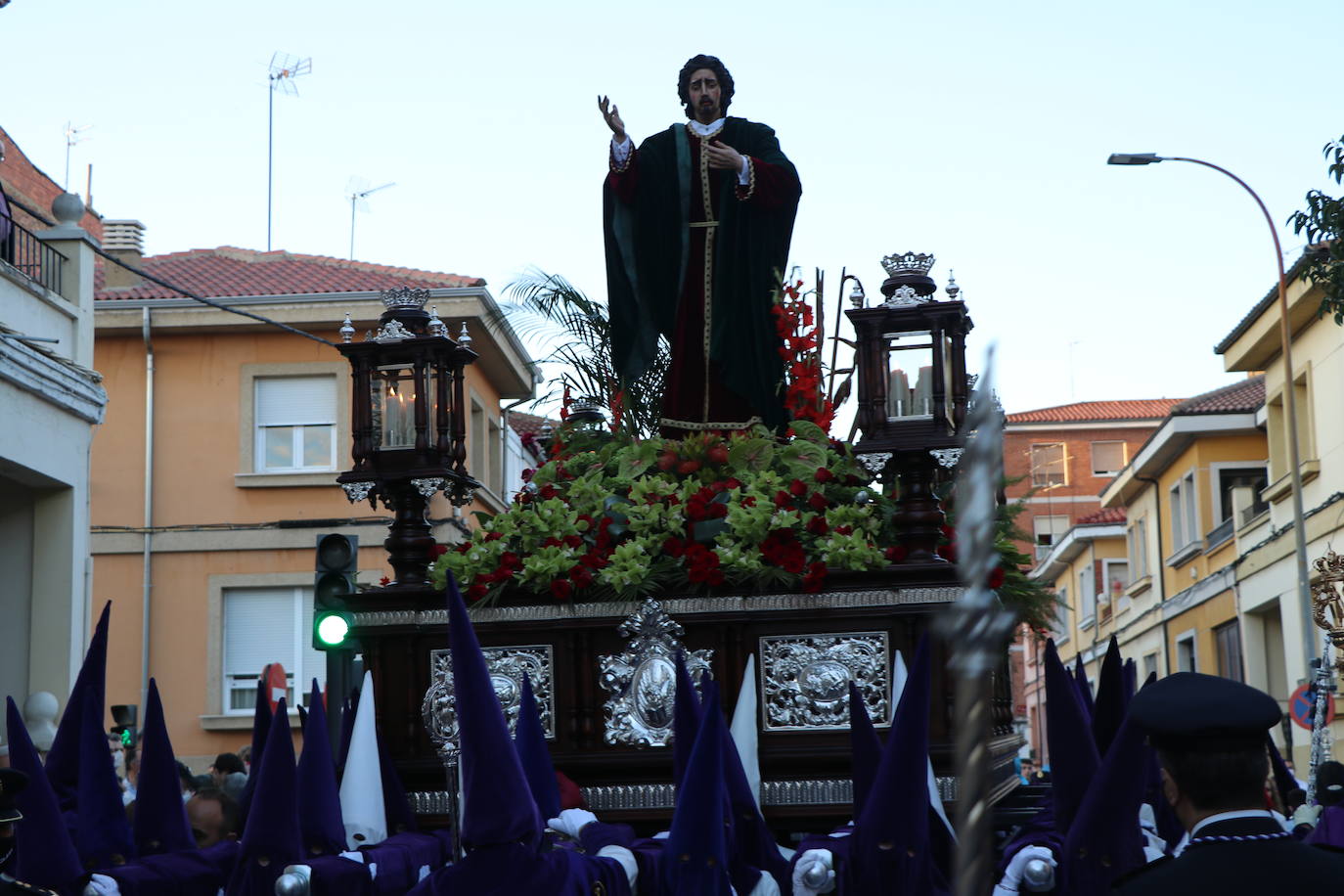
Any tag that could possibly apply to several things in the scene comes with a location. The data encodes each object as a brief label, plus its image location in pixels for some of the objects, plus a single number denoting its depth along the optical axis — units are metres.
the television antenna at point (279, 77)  30.19
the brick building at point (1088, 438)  56.53
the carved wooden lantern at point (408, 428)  8.00
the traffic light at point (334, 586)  8.88
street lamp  20.95
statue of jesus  8.38
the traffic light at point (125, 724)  14.11
